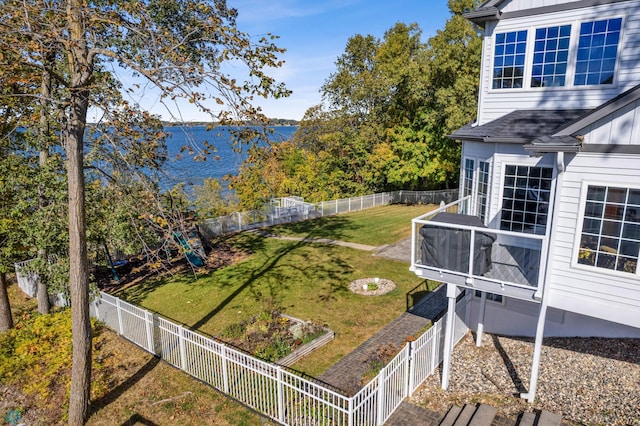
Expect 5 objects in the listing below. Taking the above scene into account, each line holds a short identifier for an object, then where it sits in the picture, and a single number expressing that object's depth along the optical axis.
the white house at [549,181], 7.61
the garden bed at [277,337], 11.05
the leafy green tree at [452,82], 29.06
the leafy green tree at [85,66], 7.00
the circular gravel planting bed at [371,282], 15.59
